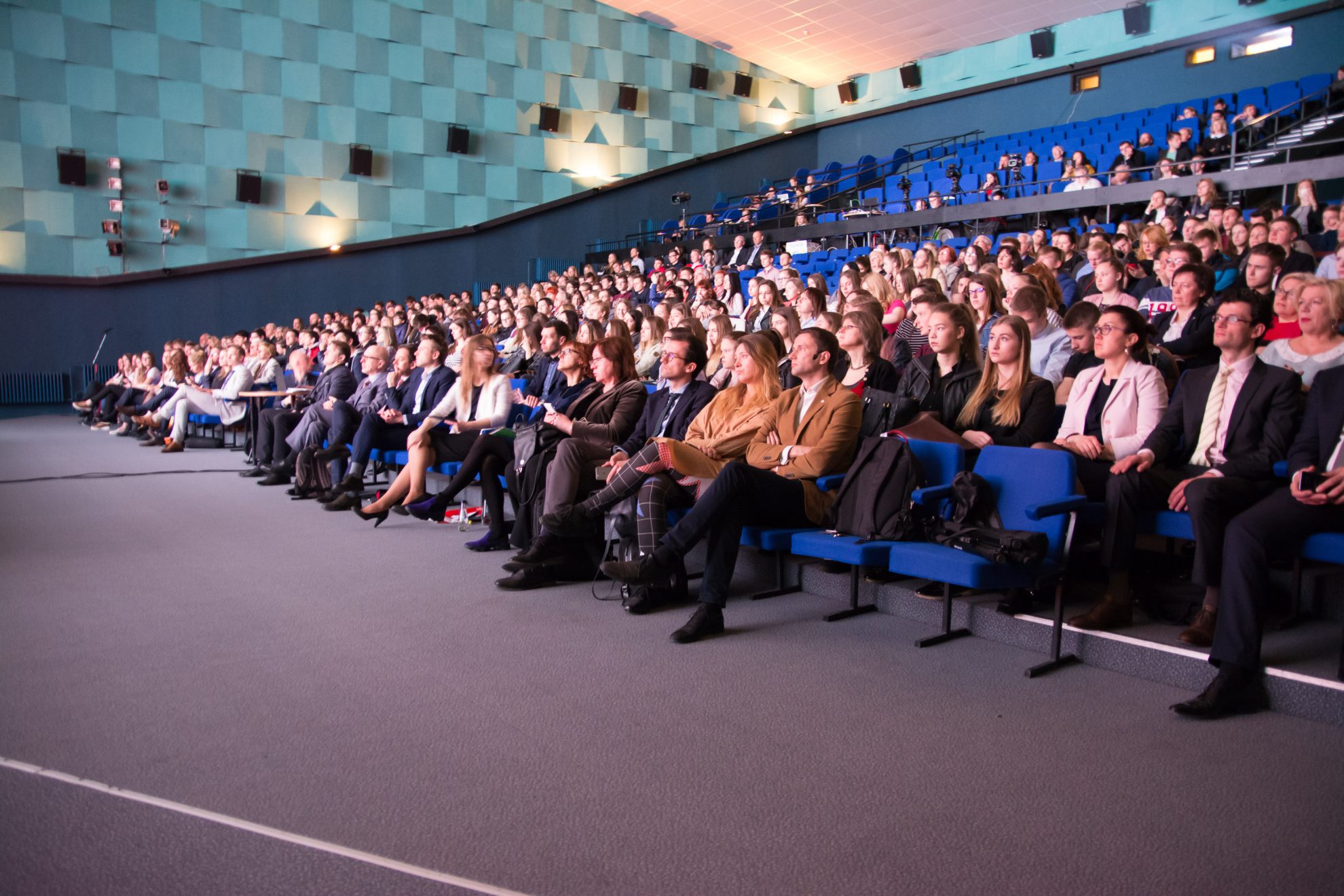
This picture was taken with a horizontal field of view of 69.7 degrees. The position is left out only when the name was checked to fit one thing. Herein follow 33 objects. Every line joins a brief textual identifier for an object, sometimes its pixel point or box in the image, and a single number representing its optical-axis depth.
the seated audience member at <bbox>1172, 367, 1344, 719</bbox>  2.35
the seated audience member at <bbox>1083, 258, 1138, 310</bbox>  4.91
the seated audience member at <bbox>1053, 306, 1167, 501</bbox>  3.19
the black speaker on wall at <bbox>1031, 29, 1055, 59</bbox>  14.26
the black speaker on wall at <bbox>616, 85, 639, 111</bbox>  16.55
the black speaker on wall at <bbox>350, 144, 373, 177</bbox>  14.23
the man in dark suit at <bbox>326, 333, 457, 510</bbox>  5.47
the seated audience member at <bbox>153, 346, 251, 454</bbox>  8.34
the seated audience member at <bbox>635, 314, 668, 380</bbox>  6.36
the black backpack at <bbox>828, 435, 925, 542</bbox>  3.07
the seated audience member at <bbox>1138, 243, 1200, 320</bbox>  4.73
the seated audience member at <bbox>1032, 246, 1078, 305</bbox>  6.29
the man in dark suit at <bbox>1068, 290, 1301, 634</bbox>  2.69
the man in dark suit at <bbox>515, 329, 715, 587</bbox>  3.91
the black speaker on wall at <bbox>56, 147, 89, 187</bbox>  12.23
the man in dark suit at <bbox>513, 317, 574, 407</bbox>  5.13
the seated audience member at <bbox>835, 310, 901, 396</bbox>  4.06
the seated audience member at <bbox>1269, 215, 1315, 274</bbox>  5.44
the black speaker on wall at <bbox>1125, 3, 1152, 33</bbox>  13.05
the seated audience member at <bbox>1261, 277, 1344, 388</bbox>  3.00
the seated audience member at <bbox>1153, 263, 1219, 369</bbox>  4.09
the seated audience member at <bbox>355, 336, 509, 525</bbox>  4.99
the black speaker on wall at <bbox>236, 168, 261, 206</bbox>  13.43
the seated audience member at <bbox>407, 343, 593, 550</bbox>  4.41
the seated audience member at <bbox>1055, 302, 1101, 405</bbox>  4.00
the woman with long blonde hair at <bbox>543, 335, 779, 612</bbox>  3.50
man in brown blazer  3.17
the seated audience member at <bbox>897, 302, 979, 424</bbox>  3.72
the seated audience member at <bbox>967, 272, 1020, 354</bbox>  4.84
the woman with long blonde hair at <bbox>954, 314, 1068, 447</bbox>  3.43
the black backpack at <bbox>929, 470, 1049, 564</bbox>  2.70
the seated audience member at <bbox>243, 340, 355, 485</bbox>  6.42
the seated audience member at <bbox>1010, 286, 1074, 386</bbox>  4.24
